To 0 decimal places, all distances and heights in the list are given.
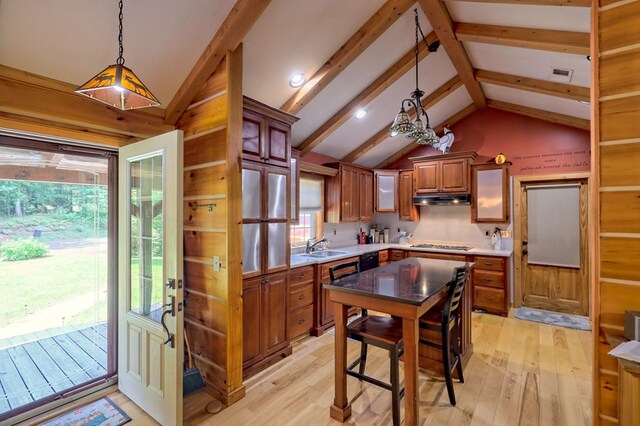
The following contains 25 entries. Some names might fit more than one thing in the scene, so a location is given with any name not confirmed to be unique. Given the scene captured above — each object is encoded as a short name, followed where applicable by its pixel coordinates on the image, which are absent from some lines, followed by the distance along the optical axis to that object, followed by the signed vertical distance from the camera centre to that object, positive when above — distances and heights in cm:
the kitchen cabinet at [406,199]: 568 +30
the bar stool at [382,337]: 206 -89
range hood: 501 +26
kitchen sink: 446 -57
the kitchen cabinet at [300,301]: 342 -101
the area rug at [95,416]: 224 -153
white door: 208 -47
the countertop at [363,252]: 375 -56
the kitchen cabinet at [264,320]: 279 -102
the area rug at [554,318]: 410 -149
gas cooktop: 504 -55
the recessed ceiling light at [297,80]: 317 +145
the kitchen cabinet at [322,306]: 377 -116
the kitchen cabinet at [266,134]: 278 +81
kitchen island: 199 -61
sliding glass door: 243 -47
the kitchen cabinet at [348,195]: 488 +34
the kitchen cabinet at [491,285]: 444 -105
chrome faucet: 450 -44
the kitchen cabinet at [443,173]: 501 +72
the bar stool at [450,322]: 233 -88
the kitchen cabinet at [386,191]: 570 +46
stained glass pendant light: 160 +74
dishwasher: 465 -72
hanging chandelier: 259 +76
